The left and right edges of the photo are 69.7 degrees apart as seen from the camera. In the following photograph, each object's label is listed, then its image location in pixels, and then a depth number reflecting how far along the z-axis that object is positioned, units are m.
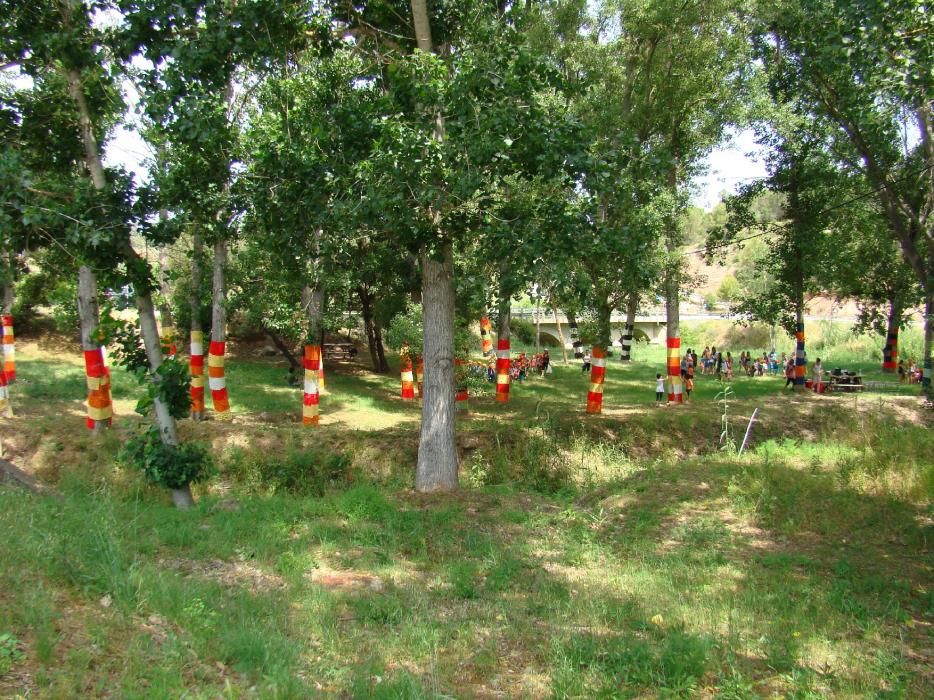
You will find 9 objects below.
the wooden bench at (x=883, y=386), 23.37
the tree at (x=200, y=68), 8.38
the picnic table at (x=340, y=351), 28.89
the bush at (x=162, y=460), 8.89
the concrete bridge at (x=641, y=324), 46.69
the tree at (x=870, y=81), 8.69
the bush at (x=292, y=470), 12.18
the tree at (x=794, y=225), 18.71
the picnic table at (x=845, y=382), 23.33
